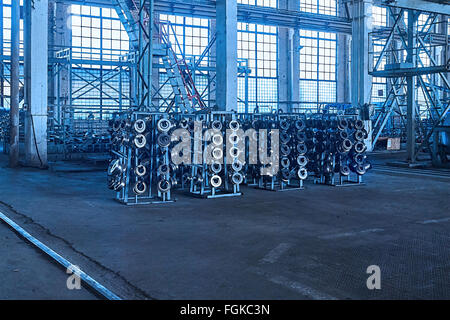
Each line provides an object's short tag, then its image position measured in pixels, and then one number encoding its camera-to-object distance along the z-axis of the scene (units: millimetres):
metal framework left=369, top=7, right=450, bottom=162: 16750
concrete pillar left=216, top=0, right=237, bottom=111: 15688
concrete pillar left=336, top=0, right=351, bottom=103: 37438
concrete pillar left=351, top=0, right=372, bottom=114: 24859
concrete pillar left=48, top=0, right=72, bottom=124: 27828
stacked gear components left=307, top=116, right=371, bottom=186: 12797
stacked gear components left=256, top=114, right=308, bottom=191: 12242
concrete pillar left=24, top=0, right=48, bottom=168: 16672
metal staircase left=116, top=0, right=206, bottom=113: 16359
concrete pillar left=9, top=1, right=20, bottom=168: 16750
